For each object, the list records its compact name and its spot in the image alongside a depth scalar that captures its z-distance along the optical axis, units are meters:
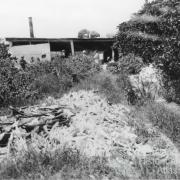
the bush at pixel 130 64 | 14.16
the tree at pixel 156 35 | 10.89
